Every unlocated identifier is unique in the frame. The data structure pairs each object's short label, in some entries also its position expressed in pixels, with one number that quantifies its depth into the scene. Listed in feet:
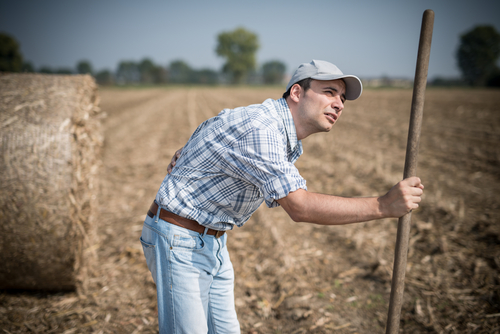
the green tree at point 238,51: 350.02
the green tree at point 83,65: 385.42
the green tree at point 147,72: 331.98
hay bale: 10.07
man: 5.45
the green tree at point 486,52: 174.13
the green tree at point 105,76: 275.84
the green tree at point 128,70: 454.97
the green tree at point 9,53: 220.47
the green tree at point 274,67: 492.95
